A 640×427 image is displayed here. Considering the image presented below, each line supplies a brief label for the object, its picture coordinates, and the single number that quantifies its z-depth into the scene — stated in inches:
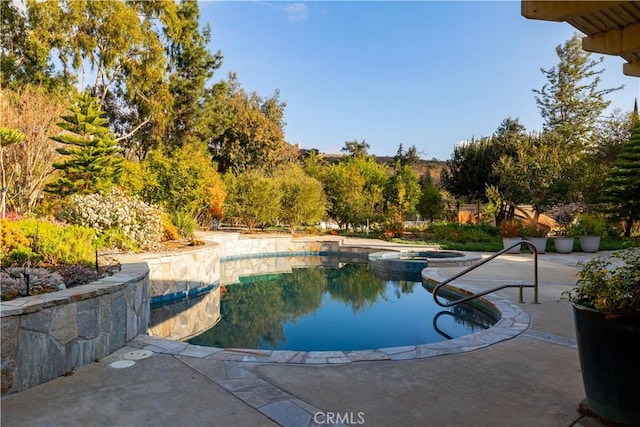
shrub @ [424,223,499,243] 594.5
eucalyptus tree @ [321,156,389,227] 748.6
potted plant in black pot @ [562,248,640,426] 83.2
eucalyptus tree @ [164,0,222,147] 816.9
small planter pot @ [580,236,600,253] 497.0
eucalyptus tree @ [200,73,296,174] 984.9
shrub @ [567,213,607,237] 508.1
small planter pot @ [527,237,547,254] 485.4
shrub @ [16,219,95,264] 193.6
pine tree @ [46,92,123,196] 456.4
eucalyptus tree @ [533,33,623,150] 984.9
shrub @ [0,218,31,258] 196.4
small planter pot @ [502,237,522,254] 490.4
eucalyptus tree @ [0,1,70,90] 634.8
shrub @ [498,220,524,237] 510.0
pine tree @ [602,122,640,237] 521.3
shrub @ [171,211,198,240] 425.7
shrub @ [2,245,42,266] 182.7
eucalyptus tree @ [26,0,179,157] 651.5
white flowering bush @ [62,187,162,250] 298.7
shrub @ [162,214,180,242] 377.1
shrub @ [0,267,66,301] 134.6
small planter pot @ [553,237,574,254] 486.9
